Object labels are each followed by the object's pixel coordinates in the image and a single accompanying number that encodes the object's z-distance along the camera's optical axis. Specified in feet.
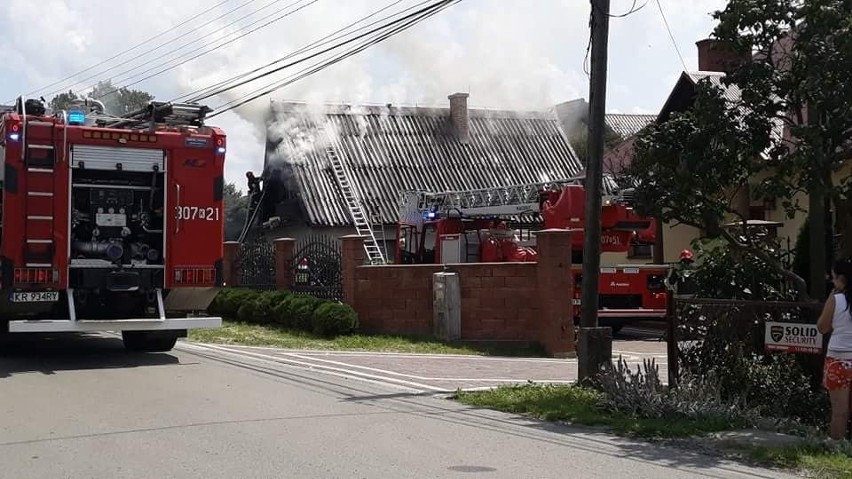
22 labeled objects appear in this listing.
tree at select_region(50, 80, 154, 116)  128.57
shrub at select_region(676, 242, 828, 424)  30.40
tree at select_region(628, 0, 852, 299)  29.37
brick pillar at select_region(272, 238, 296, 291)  69.26
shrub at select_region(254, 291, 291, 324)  64.28
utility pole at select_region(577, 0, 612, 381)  35.78
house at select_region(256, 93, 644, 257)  96.73
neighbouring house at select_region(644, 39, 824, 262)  68.62
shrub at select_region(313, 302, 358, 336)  57.52
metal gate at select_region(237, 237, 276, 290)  72.95
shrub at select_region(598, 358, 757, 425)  29.68
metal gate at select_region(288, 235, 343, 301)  63.69
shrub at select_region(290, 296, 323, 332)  59.72
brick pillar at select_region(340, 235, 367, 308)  60.23
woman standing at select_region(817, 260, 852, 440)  26.43
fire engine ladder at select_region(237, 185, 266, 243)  102.83
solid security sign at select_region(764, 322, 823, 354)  29.53
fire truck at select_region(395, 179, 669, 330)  64.18
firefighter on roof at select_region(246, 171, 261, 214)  102.94
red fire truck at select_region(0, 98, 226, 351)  41.37
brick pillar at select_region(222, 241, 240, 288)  78.59
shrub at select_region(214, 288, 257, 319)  68.34
